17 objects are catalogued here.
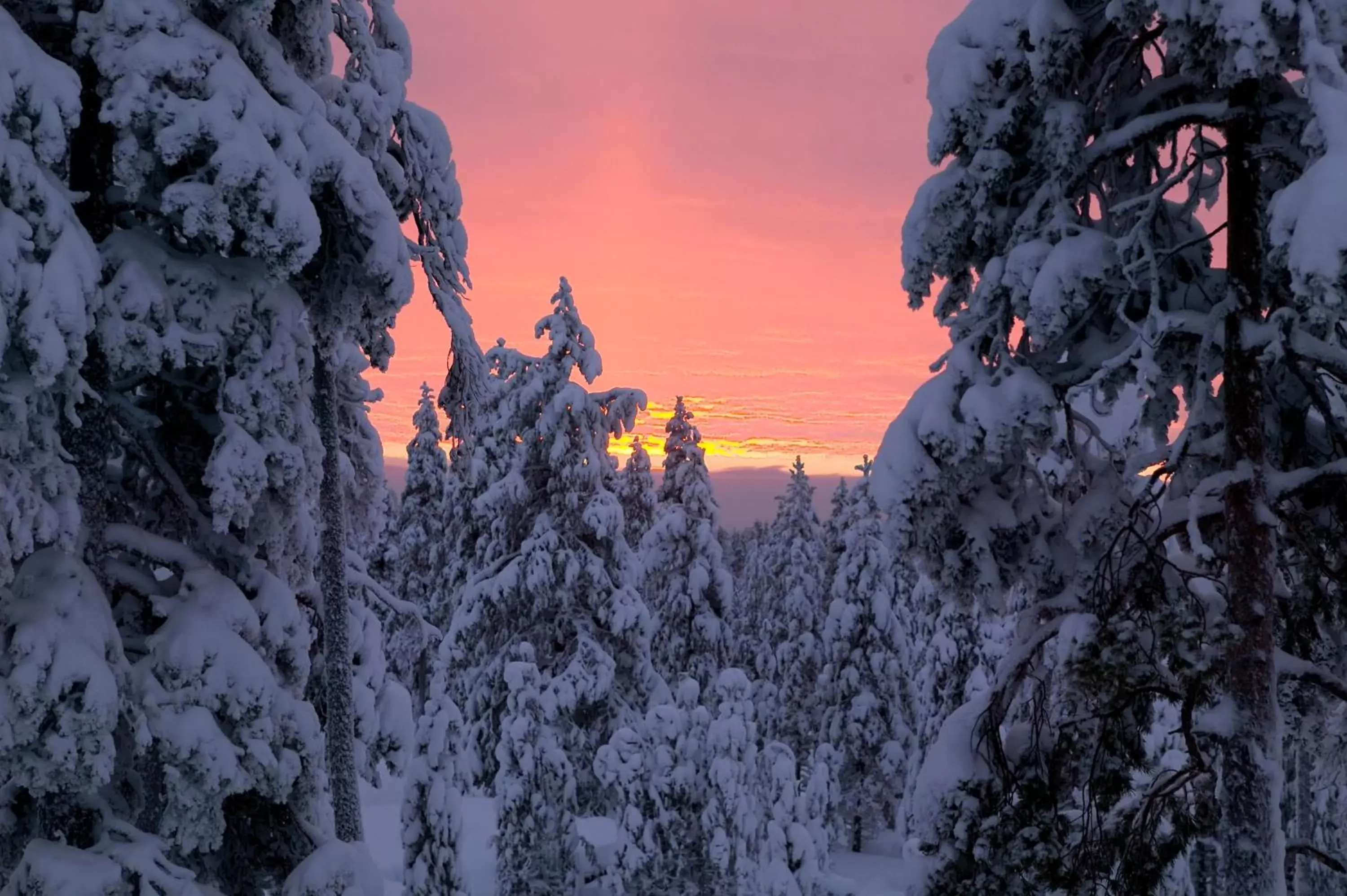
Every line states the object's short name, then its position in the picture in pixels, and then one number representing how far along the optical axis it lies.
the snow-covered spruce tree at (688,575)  28.98
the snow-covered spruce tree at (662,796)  20.17
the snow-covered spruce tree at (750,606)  49.25
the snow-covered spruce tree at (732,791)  19.92
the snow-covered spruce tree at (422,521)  42.69
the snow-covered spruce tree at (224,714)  7.40
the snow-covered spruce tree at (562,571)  22.47
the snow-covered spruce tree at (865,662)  38.97
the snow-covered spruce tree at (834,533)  41.91
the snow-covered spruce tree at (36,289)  6.23
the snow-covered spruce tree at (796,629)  41.59
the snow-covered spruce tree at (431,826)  16.77
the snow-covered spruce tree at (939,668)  36.06
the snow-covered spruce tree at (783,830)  21.30
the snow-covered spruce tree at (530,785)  21.73
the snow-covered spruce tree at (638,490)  28.77
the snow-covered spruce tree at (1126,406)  6.86
